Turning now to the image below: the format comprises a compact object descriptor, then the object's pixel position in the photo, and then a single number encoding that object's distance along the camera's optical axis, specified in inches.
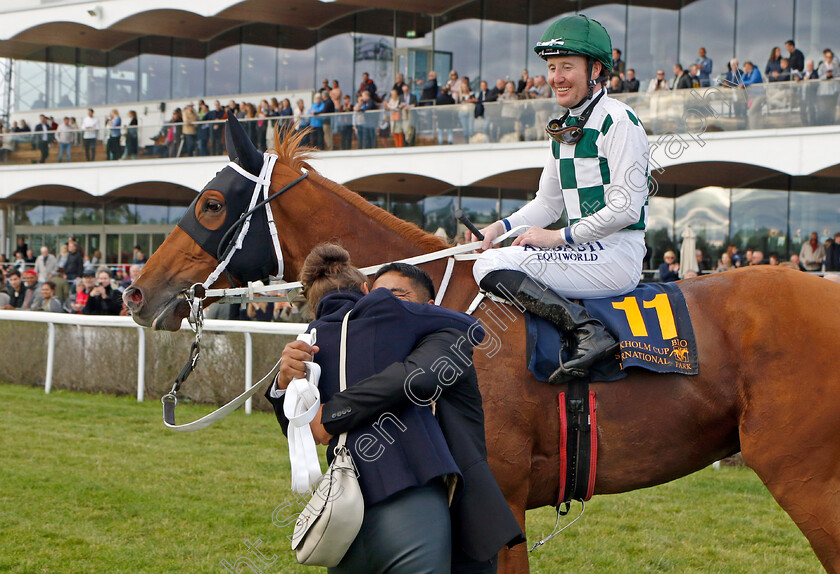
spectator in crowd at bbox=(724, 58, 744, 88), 494.9
